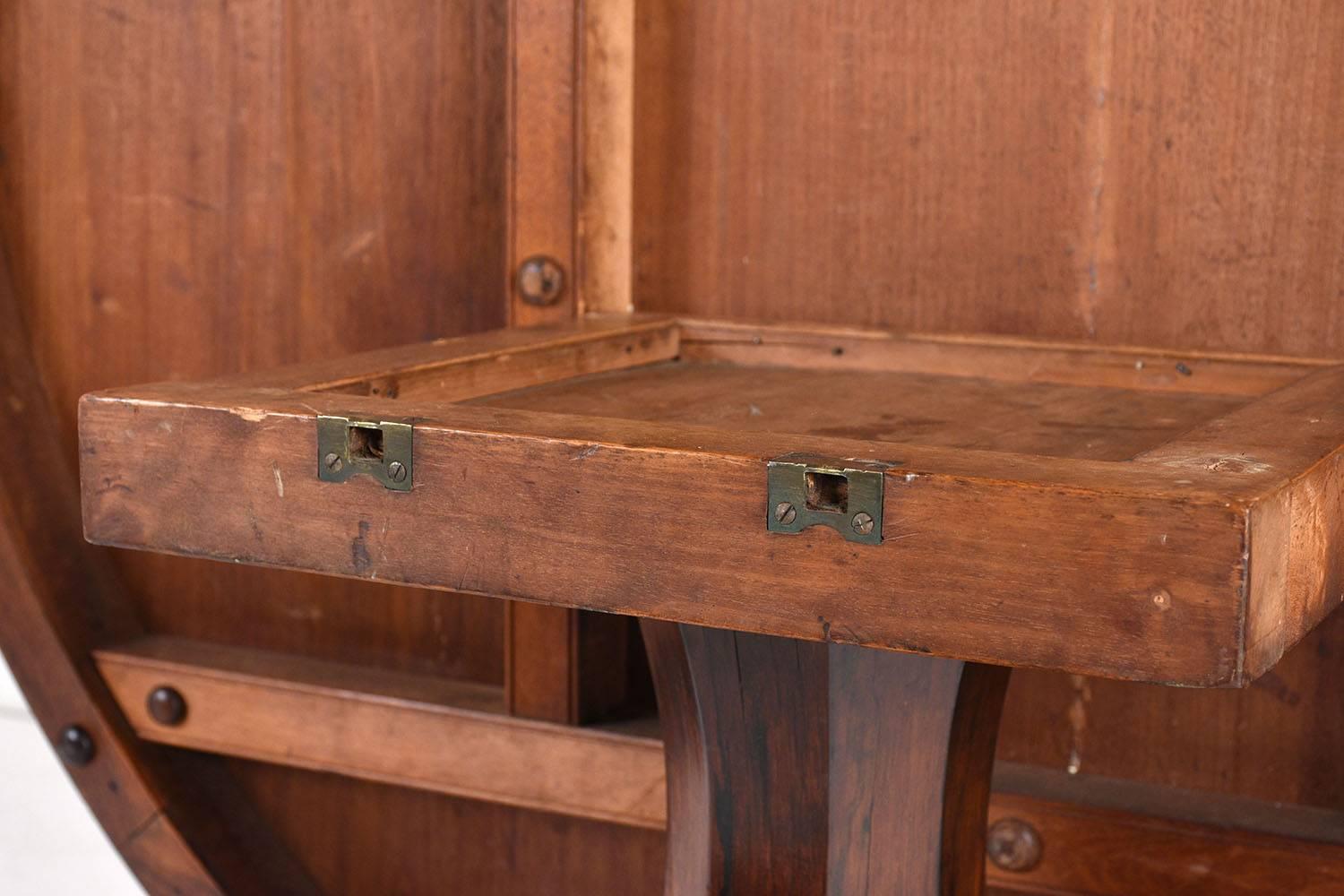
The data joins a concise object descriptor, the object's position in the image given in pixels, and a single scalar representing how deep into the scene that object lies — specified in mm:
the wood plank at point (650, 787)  1380
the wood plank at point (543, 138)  1482
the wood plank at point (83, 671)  1660
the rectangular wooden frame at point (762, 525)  972
